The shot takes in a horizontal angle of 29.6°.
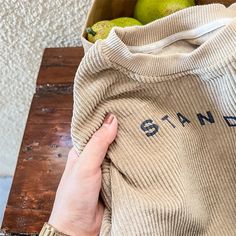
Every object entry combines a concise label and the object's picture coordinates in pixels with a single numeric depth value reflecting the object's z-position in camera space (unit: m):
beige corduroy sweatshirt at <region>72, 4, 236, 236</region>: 0.36
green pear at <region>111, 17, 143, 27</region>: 0.46
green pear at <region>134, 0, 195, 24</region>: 0.46
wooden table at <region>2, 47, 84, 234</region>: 0.53
